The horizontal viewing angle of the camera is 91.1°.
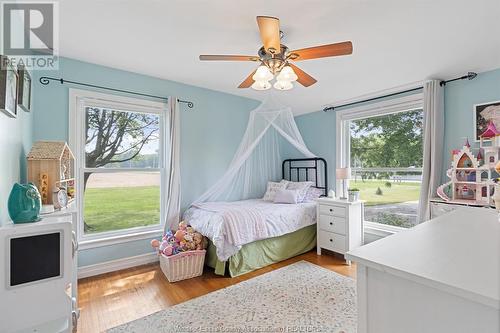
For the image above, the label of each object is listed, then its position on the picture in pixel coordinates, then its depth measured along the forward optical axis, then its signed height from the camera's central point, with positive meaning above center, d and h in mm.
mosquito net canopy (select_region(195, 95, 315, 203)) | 3332 +180
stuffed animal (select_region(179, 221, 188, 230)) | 2998 -735
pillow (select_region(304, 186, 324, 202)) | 3969 -439
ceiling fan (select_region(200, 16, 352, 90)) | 1716 +879
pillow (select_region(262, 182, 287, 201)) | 3962 -367
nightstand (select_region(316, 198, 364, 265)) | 3227 -788
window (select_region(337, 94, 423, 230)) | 3293 +162
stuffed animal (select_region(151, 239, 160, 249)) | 2977 -947
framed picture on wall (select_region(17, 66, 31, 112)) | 1814 +603
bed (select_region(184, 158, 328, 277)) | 2713 -779
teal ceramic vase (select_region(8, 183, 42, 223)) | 1456 -236
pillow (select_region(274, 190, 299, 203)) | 3711 -452
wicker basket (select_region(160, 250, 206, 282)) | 2650 -1100
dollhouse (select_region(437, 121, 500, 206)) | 2508 -72
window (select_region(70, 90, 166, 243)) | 2898 +32
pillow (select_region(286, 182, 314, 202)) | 3862 -329
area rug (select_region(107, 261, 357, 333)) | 1901 -1243
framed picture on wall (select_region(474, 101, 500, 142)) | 2588 +566
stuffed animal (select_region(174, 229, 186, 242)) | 2863 -806
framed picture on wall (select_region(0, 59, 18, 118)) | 1436 +473
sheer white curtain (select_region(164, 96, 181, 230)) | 3219 -12
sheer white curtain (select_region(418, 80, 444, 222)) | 2891 +306
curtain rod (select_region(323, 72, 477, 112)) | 2735 +1008
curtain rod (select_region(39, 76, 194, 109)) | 2619 +936
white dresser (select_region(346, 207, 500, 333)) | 676 -350
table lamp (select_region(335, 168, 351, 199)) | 3395 -86
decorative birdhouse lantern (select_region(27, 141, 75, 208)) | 1940 -44
